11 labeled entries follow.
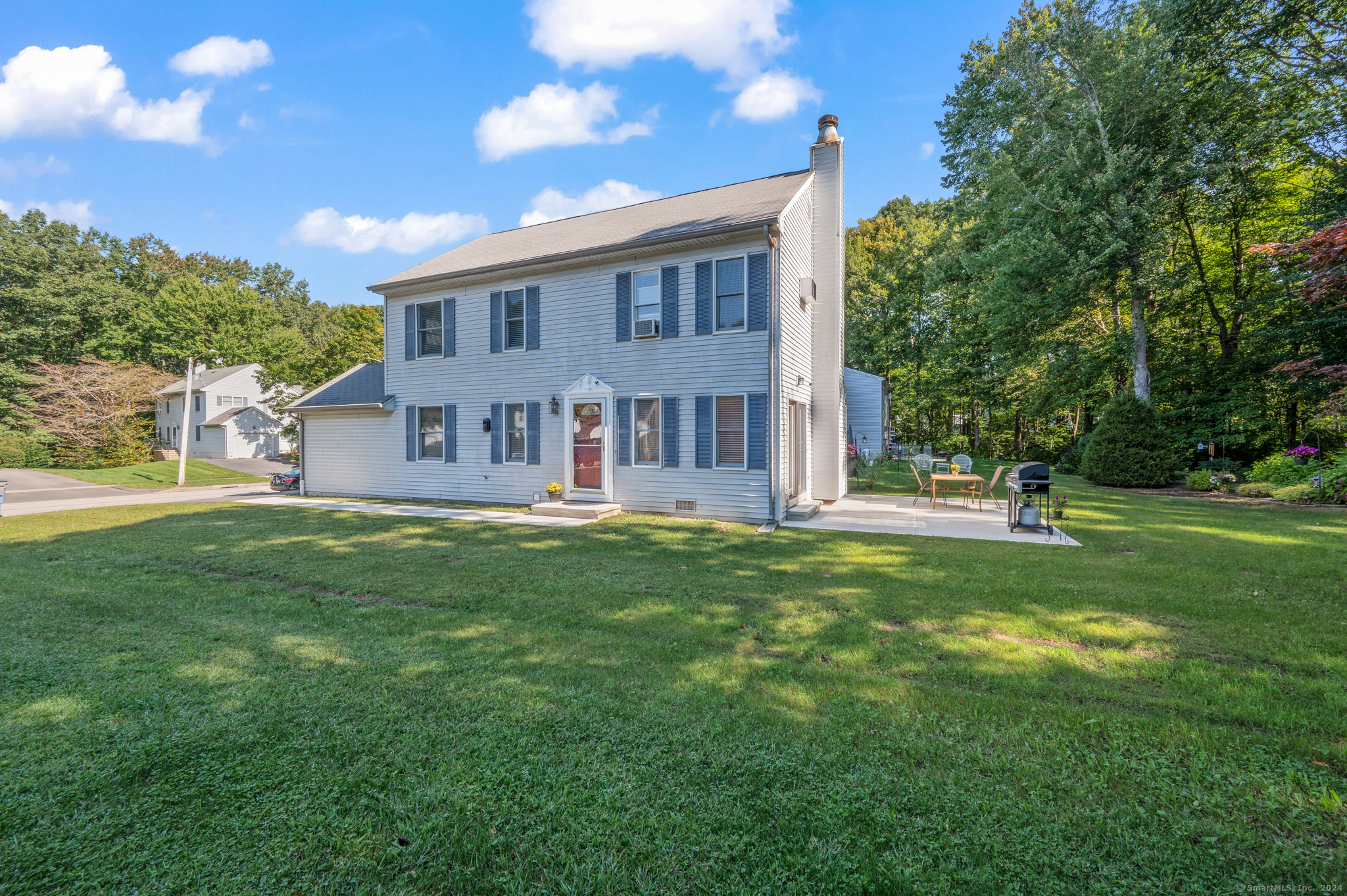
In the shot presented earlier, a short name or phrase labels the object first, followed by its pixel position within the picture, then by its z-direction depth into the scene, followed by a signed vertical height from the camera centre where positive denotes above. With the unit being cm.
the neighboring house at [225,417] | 3014 +238
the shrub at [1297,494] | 1049 -87
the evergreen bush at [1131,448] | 1390 +12
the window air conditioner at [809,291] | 1130 +362
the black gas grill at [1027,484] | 852 -51
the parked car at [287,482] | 1552 -75
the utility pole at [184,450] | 1683 +26
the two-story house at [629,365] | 965 +192
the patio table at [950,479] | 962 -49
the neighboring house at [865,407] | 2016 +184
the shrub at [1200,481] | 1295 -73
